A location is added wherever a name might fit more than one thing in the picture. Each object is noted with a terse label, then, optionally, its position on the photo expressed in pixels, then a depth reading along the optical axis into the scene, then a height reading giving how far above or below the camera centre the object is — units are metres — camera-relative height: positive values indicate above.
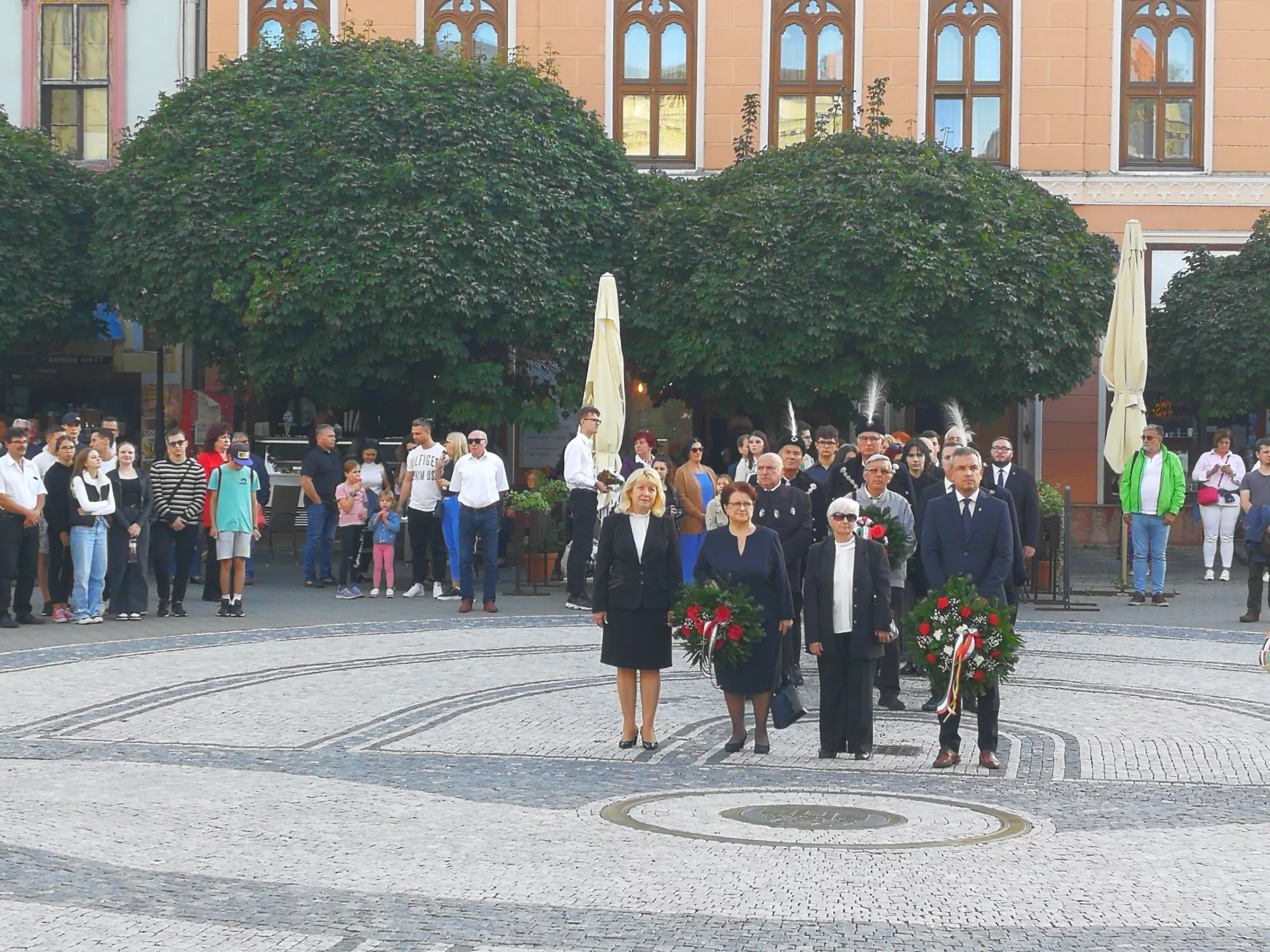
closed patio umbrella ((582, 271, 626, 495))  21.19 +1.32
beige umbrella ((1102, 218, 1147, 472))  22.08 +1.62
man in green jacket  21.50 -0.10
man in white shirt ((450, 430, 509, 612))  19.64 -0.25
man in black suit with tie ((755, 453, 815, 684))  13.60 -0.17
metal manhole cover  8.99 -1.60
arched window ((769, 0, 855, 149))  32.53 +7.52
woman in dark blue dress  11.21 -0.57
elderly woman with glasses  11.12 -0.85
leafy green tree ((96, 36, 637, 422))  24.62 +3.46
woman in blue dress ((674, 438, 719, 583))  18.44 -0.12
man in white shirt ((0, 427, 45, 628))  17.86 -0.46
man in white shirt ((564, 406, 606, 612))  19.16 -0.03
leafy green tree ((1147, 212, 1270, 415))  27.95 +2.47
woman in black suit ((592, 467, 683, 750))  11.38 -0.67
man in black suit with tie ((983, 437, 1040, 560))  15.52 +0.04
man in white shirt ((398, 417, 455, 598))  21.06 -0.26
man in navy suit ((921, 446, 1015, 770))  11.55 -0.27
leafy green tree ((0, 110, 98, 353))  27.05 +3.43
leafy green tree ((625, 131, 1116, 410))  25.75 +2.85
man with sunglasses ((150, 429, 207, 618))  18.94 -0.35
